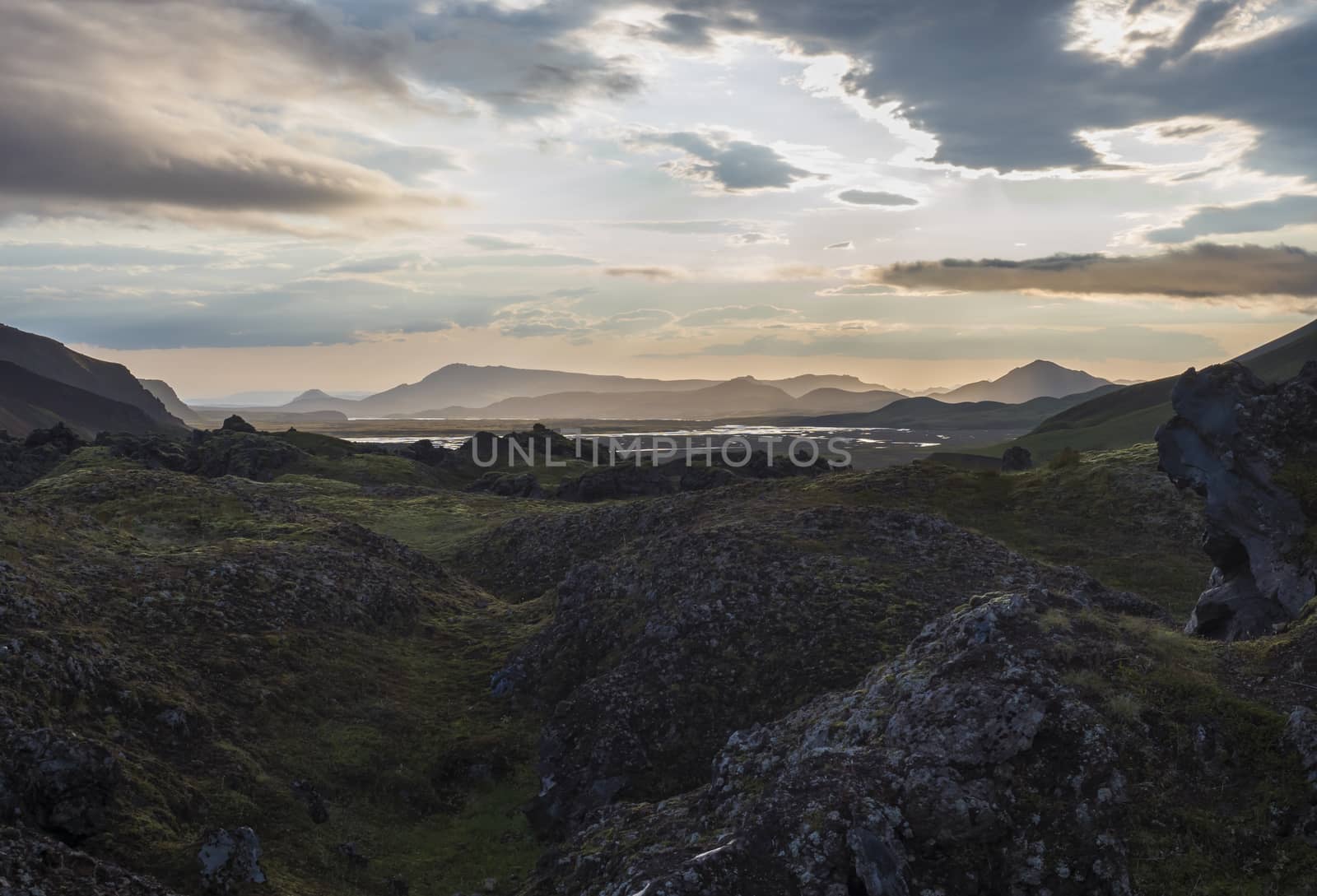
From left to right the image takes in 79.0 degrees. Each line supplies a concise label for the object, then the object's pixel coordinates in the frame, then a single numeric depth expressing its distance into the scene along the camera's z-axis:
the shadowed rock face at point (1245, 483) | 26.58
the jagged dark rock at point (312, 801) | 23.67
